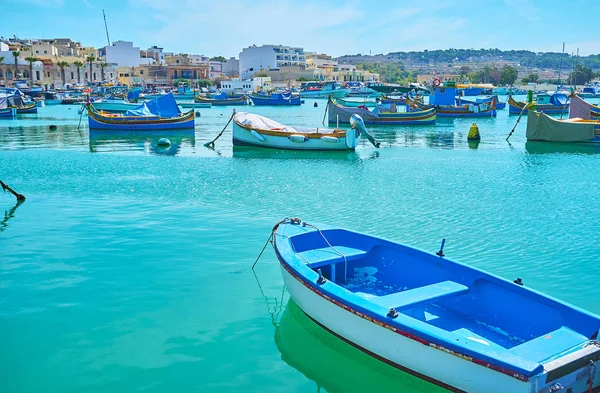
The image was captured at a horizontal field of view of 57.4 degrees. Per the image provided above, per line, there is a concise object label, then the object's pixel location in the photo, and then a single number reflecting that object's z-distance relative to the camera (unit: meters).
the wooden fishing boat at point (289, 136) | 31.34
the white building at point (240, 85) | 120.12
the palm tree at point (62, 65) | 112.49
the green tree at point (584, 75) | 189.75
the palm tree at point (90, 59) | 115.31
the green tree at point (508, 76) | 195.00
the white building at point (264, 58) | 153.12
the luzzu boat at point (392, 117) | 49.19
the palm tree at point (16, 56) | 104.08
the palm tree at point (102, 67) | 121.64
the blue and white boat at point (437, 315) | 6.20
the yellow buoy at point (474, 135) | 38.29
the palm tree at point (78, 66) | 117.11
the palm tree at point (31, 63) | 106.88
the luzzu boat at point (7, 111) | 57.81
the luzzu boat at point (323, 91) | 116.69
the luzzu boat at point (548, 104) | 63.28
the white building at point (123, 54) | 143.88
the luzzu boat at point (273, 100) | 87.12
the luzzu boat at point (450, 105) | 57.94
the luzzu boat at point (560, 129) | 35.53
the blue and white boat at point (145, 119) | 41.69
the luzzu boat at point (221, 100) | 87.94
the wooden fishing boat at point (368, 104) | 79.03
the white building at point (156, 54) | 157.62
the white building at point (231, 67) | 171.38
